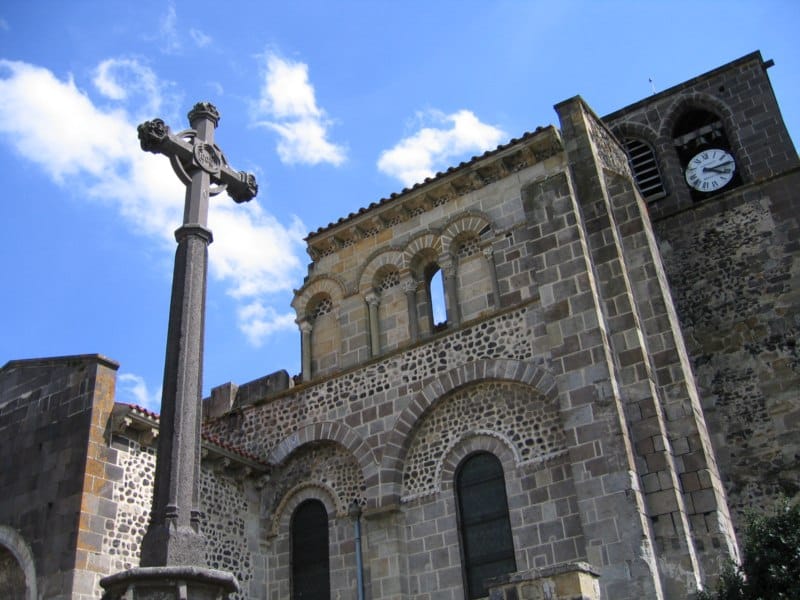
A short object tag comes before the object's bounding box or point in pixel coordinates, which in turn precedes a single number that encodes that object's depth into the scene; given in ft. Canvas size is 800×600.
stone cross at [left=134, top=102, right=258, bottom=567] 21.21
